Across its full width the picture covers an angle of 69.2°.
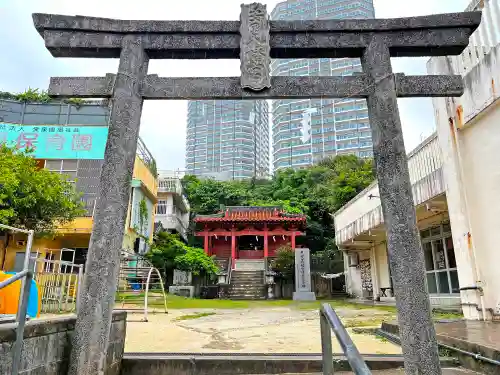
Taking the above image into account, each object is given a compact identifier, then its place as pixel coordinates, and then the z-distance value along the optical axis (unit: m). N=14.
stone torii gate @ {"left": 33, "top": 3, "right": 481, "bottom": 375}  3.86
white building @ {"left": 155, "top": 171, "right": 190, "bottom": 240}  27.36
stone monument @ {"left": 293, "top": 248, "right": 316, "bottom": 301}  18.91
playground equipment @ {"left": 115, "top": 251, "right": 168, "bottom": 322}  10.41
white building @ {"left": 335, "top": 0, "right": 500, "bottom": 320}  6.60
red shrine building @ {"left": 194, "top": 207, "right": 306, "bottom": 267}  24.92
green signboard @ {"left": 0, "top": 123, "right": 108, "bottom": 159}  16.64
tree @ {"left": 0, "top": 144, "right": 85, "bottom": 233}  12.40
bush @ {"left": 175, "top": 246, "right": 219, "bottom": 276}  18.66
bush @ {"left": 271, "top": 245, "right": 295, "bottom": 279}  21.16
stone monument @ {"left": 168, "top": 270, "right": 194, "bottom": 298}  20.03
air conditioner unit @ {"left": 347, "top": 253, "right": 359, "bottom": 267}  20.09
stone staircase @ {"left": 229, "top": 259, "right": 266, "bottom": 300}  21.16
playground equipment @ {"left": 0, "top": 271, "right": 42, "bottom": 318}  3.61
